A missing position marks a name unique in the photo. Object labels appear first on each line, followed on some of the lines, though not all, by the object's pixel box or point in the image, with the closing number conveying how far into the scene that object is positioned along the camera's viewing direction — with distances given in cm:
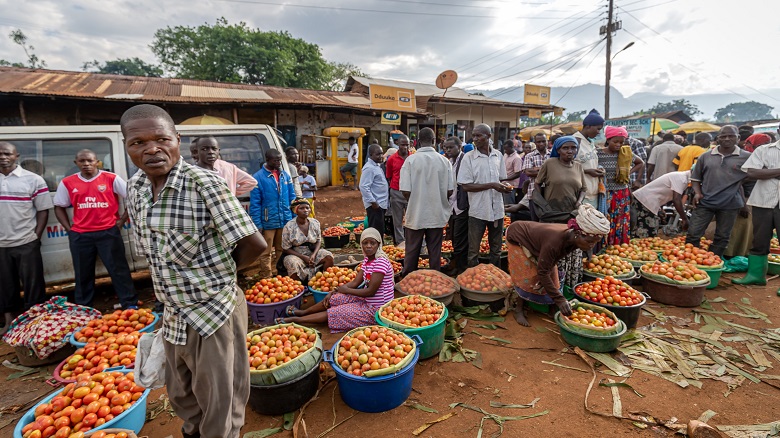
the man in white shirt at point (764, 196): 508
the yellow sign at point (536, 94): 2106
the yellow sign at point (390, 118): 1556
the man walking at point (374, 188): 702
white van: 438
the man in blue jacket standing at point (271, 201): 546
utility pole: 1895
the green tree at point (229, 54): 2755
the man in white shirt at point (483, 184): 521
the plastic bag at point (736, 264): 607
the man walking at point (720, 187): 548
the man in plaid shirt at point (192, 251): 171
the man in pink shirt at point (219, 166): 455
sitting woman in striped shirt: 402
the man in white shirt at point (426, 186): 522
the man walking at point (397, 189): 724
